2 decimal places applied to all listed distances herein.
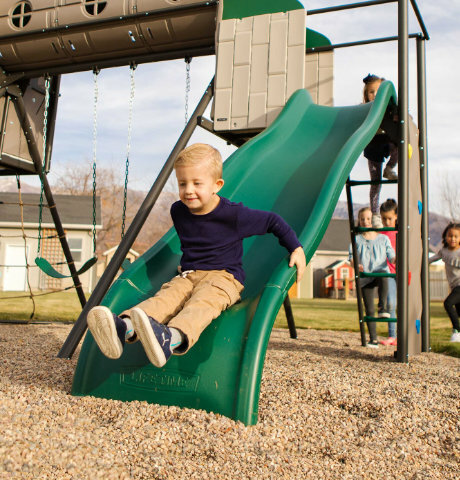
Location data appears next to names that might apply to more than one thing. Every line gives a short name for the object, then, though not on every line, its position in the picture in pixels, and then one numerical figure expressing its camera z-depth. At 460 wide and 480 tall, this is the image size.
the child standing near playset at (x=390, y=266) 4.93
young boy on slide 2.23
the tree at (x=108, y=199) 30.20
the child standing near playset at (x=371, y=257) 5.13
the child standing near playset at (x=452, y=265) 5.44
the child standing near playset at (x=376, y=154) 4.83
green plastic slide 2.14
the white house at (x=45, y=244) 18.47
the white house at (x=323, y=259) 24.30
